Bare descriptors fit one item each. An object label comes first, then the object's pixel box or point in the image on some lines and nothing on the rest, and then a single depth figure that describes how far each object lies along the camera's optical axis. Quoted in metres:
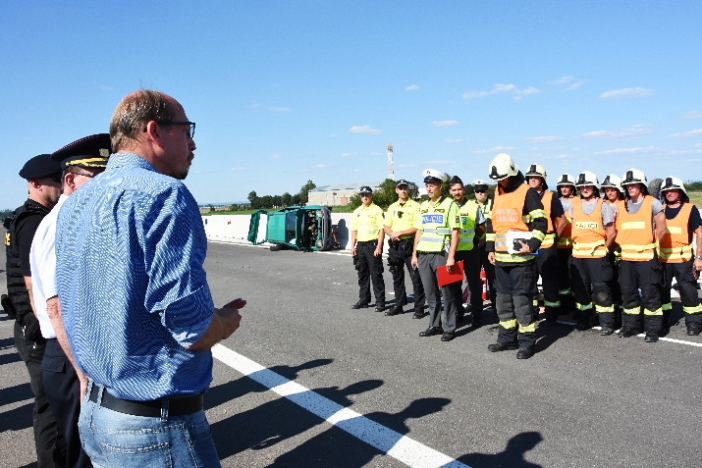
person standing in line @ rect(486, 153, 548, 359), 6.30
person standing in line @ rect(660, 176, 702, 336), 7.11
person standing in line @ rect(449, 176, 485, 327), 7.96
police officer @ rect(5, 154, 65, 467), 3.37
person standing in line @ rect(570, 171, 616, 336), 7.27
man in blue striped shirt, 1.61
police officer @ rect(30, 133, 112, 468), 2.95
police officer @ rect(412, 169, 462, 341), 7.26
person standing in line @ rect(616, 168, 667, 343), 6.93
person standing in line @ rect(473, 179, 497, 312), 8.87
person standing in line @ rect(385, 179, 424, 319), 8.82
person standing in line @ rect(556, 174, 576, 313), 8.02
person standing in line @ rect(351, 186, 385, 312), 9.30
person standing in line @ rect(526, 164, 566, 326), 7.64
